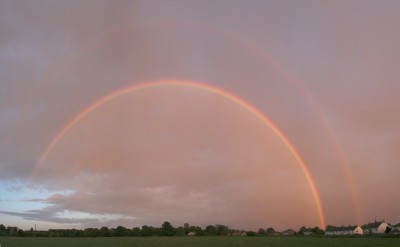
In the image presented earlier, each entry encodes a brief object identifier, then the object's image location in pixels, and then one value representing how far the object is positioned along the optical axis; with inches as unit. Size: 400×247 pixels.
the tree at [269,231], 7525.1
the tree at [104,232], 7233.3
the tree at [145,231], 7206.7
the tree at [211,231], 7618.1
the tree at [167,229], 7352.4
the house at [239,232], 7117.1
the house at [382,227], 7167.8
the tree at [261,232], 7234.3
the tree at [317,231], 7017.7
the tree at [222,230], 7609.7
